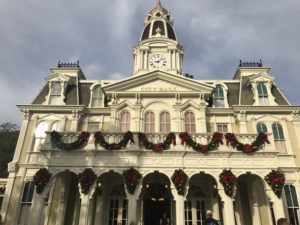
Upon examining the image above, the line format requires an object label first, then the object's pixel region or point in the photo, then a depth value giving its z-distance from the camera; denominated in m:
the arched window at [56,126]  21.30
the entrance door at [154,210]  18.64
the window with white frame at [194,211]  18.42
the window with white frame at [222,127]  21.58
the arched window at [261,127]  20.96
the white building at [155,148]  16.28
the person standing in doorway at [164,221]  17.05
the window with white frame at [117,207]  18.48
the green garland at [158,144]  16.34
